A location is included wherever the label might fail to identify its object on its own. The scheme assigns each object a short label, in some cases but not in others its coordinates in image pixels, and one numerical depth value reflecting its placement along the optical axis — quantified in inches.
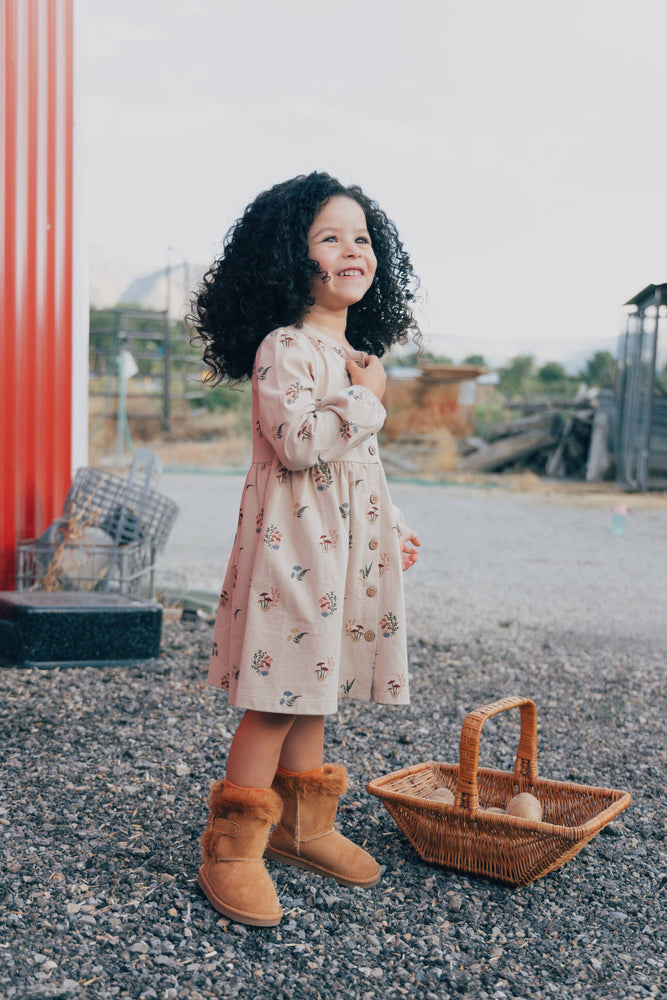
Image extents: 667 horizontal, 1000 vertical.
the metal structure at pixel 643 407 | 421.4
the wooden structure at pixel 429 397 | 575.2
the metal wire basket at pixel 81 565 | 156.9
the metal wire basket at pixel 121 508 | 160.9
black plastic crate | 134.0
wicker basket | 76.7
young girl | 70.7
